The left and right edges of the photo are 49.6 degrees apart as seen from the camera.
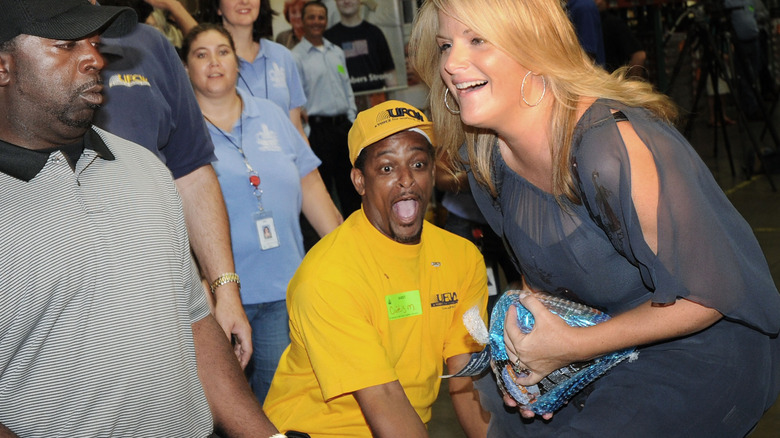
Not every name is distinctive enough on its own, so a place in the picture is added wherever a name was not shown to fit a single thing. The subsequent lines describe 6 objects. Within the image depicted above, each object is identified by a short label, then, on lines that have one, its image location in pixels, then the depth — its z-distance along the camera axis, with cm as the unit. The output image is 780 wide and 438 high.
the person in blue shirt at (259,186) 363
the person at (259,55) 454
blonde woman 175
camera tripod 772
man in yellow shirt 244
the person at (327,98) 568
